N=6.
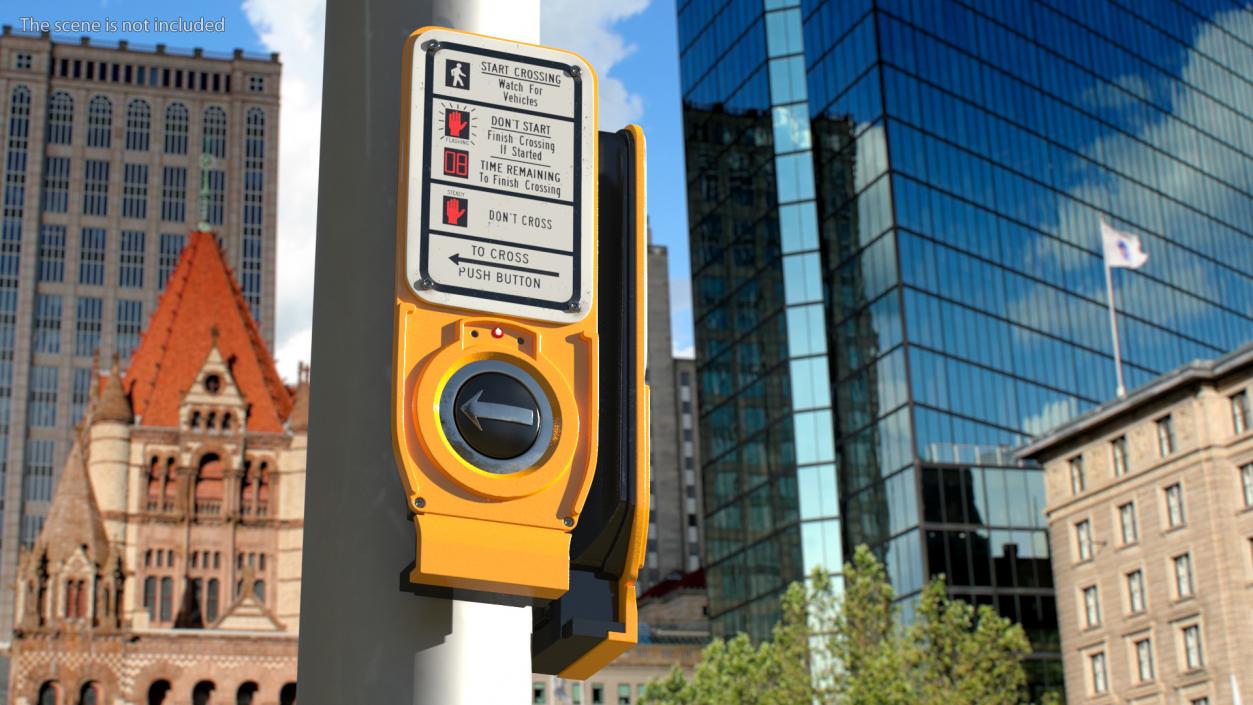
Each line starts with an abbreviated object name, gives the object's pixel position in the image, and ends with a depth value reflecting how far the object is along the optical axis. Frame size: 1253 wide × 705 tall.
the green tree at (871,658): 55.06
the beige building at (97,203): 168.88
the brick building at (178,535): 104.25
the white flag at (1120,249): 75.00
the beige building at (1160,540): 70.75
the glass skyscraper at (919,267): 91.19
